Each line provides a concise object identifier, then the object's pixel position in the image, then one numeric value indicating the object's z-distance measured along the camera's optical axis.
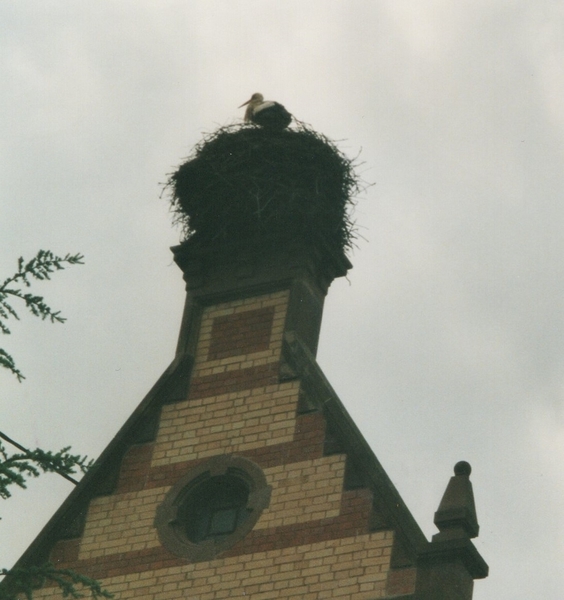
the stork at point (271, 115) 19.14
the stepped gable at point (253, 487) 13.12
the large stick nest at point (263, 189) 16.66
